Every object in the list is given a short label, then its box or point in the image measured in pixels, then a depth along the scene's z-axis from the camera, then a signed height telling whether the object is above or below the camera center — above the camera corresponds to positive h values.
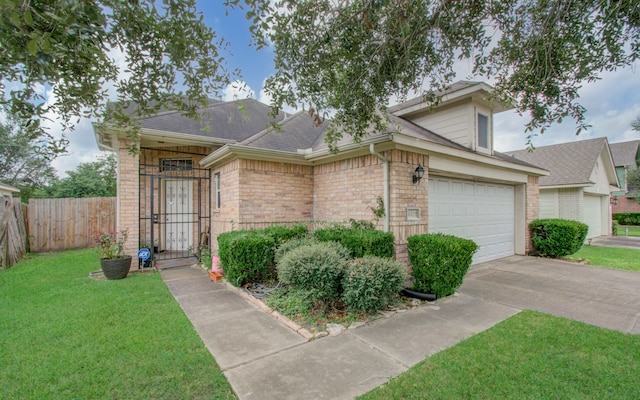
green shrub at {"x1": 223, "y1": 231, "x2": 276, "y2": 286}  5.66 -1.09
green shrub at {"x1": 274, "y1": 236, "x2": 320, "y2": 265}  5.71 -0.86
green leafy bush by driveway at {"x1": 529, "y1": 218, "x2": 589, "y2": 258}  9.19 -1.08
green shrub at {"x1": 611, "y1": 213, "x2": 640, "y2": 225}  23.44 -1.24
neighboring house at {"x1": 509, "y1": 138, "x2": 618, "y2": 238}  14.12 +1.06
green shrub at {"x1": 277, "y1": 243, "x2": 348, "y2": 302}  4.53 -1.09
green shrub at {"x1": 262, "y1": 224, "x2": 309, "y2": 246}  6.21 -0.65
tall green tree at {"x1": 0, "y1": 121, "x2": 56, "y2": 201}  19.27 +2.63
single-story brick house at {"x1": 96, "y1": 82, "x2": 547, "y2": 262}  6.22 +0.64
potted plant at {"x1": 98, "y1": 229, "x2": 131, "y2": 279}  6.58 -1.27
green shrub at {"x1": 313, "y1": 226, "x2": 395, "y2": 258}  5.31 -0.74
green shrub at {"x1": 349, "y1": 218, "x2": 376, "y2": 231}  6.10 -0.47
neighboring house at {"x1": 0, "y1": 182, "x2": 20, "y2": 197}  12.40 +0.60
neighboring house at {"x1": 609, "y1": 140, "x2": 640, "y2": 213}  22.80 +3.25
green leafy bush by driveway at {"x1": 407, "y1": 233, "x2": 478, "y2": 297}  5.09 -1.07
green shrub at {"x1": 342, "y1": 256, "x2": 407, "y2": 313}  4.28 -1.21
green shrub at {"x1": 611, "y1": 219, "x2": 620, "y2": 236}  17.91 -1.63
